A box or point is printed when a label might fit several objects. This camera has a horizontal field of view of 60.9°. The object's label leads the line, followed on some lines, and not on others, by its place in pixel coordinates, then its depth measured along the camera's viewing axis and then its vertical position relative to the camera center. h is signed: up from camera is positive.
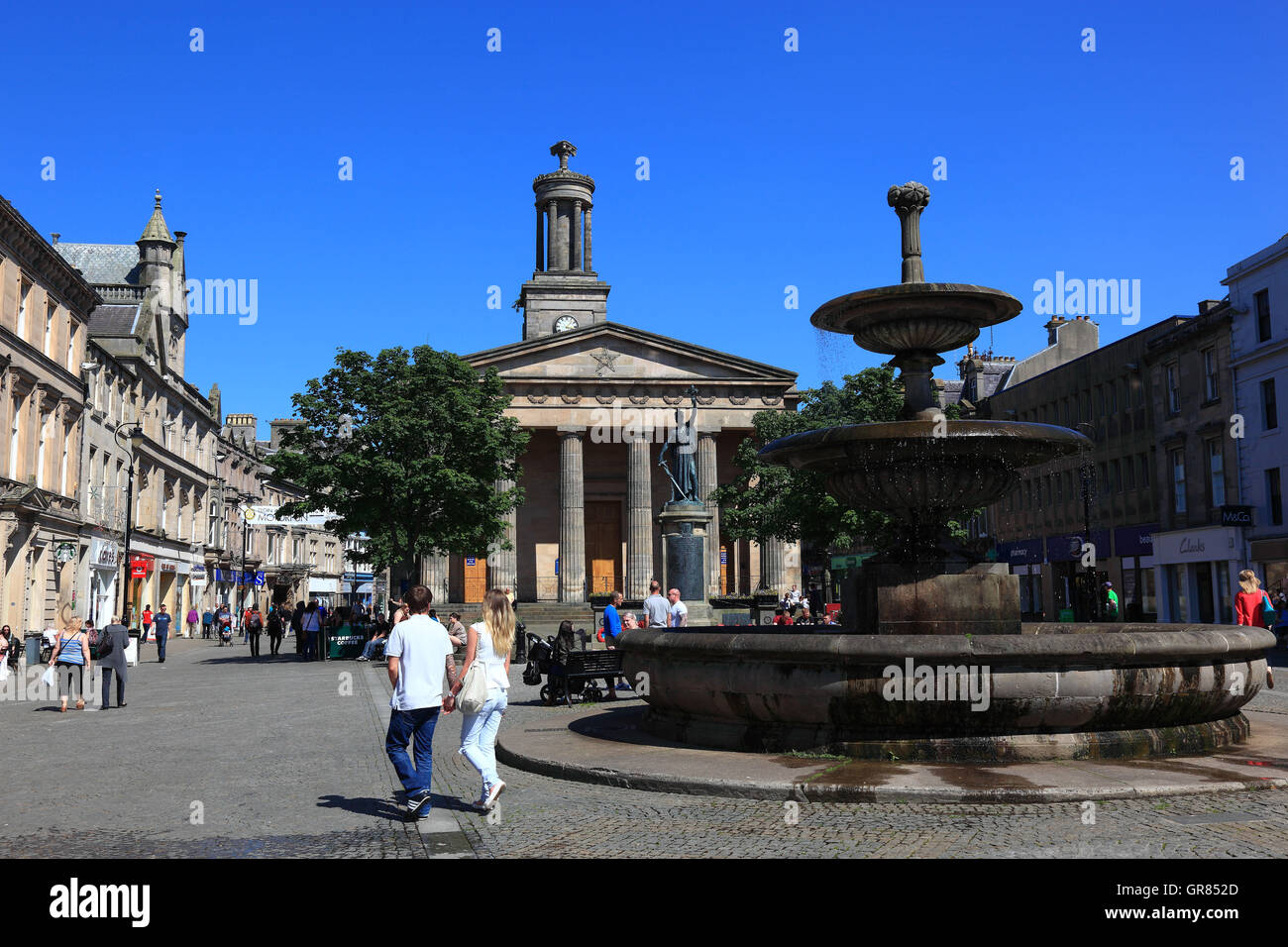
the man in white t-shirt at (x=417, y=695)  7.87 -0.88
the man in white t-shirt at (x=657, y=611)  18.81 -0.67
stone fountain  8.62 -0.70
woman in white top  7.97 -0.87
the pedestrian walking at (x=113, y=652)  17.59 -1.15
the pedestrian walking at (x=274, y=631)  38.12 -1.85
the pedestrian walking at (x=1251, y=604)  15.86 -0.60
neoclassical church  53.66 +6.18
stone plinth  27.08 +0.46
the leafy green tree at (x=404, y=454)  33.16 +3.81
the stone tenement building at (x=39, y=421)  30.50 +4.87
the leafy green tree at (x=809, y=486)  39.66 +3.26
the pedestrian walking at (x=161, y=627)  33.53 -1.48
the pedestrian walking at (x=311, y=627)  33.97 -1.55
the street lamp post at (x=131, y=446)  33.49 +4.54
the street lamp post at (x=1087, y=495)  34.79 +2.29
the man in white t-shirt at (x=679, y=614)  18.98 -0.74
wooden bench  16.69 -1.45
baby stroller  16.95 -1.57
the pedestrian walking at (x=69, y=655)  17.42 -1.17
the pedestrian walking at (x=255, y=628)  37.09 -1.69
